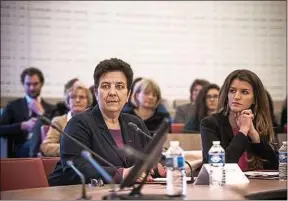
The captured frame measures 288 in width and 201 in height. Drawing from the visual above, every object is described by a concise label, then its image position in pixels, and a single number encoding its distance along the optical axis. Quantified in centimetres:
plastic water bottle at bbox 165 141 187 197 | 372
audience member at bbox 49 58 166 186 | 497
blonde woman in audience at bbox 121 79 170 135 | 964
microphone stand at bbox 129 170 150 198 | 355
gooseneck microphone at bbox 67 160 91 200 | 352
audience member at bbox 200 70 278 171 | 595
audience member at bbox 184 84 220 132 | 934
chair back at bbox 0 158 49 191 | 412
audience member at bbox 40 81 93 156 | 814
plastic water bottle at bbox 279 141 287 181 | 496
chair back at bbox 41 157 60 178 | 543
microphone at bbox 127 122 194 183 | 327
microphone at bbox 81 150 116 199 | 337
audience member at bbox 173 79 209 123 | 1082
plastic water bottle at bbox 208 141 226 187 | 434
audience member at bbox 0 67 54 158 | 988
